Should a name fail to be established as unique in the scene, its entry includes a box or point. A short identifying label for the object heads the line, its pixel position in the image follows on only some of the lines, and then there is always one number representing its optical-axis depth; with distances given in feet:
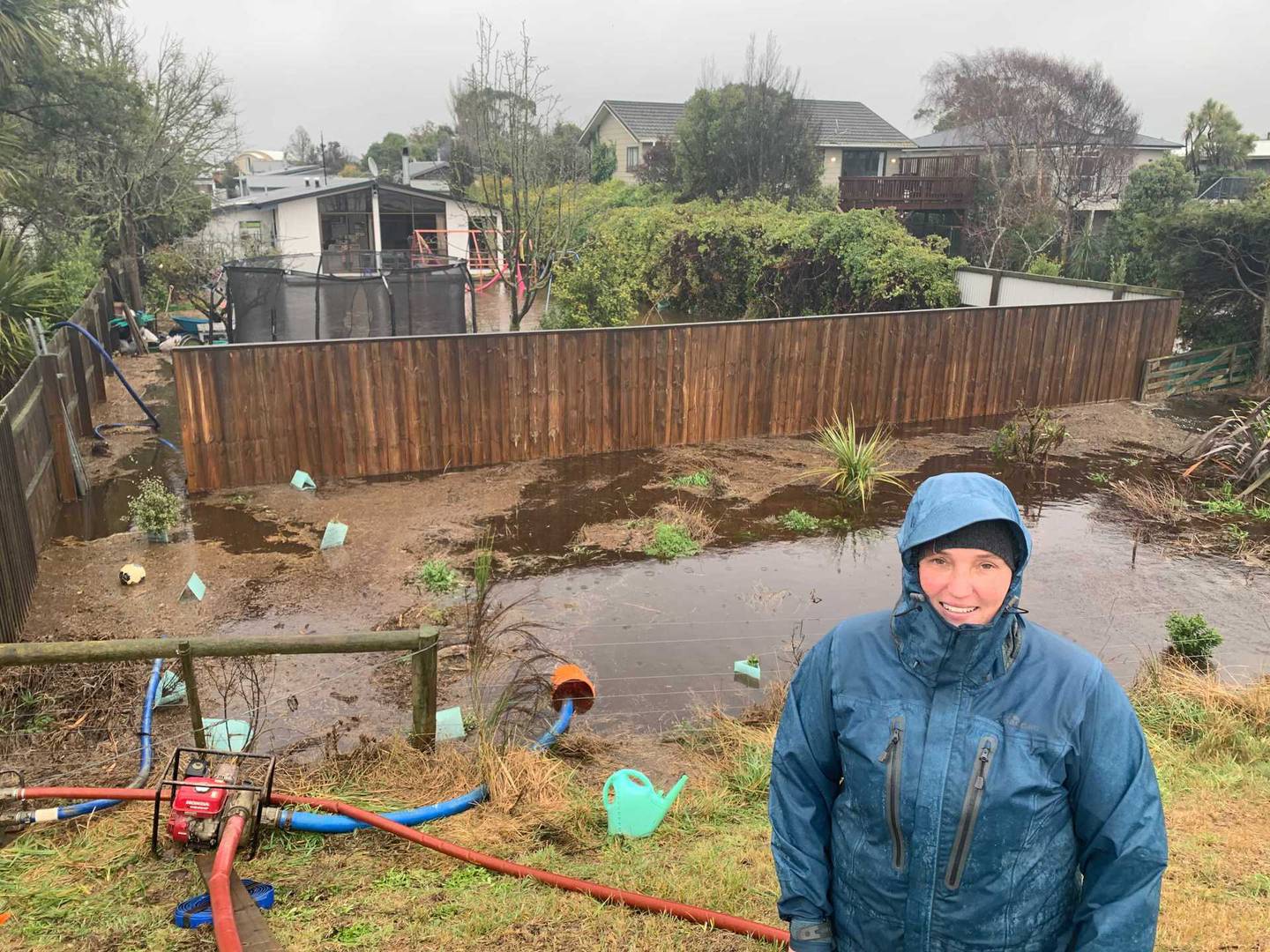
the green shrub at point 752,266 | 46.70
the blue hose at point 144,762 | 11.73
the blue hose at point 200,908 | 9.63
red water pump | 10.49
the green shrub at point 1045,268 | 66.13
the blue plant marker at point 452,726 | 15.61
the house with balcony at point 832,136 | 107.45
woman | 5.74
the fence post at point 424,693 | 13.11
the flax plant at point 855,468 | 29.60
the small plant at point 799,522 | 27.27
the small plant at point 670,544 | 25.08
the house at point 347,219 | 83.51
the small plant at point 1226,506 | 28.81
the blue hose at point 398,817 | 11.60
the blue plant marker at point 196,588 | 21.80
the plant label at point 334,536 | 24.96
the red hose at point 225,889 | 8.42
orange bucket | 17.07
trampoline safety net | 37.88
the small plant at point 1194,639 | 19.19
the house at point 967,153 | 99.96
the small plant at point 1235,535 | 26.35
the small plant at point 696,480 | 30.37
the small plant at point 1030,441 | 33.12
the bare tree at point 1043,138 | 89.76
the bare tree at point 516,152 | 43.24
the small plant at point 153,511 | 24.66
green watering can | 12.27
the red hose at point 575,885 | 9.96
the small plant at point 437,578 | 22.38
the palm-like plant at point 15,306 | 30.94
